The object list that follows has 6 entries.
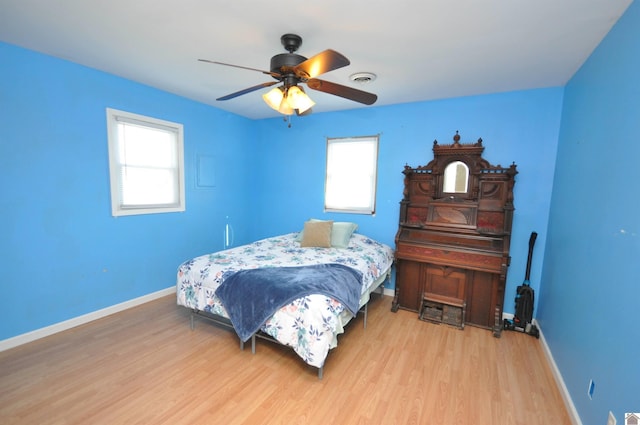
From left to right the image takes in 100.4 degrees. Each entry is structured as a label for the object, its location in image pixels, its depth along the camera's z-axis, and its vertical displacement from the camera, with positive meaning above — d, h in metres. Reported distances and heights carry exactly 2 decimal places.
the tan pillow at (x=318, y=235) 3.32 -0.55
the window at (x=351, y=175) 3.75 +0.25
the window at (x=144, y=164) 2.88 +0.24
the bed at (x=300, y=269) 1.95 -0.81
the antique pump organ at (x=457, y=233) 2.83 -0.42
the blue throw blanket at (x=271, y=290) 2.07 -0.81
